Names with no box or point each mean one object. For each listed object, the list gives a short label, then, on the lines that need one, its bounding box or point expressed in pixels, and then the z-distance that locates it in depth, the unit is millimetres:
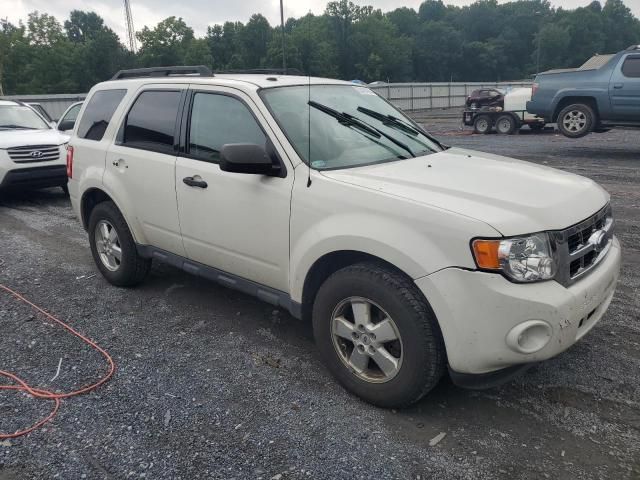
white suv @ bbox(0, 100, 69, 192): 8734
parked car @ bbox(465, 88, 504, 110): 21391
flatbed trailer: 19406
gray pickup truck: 11953
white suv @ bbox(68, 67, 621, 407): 2578
